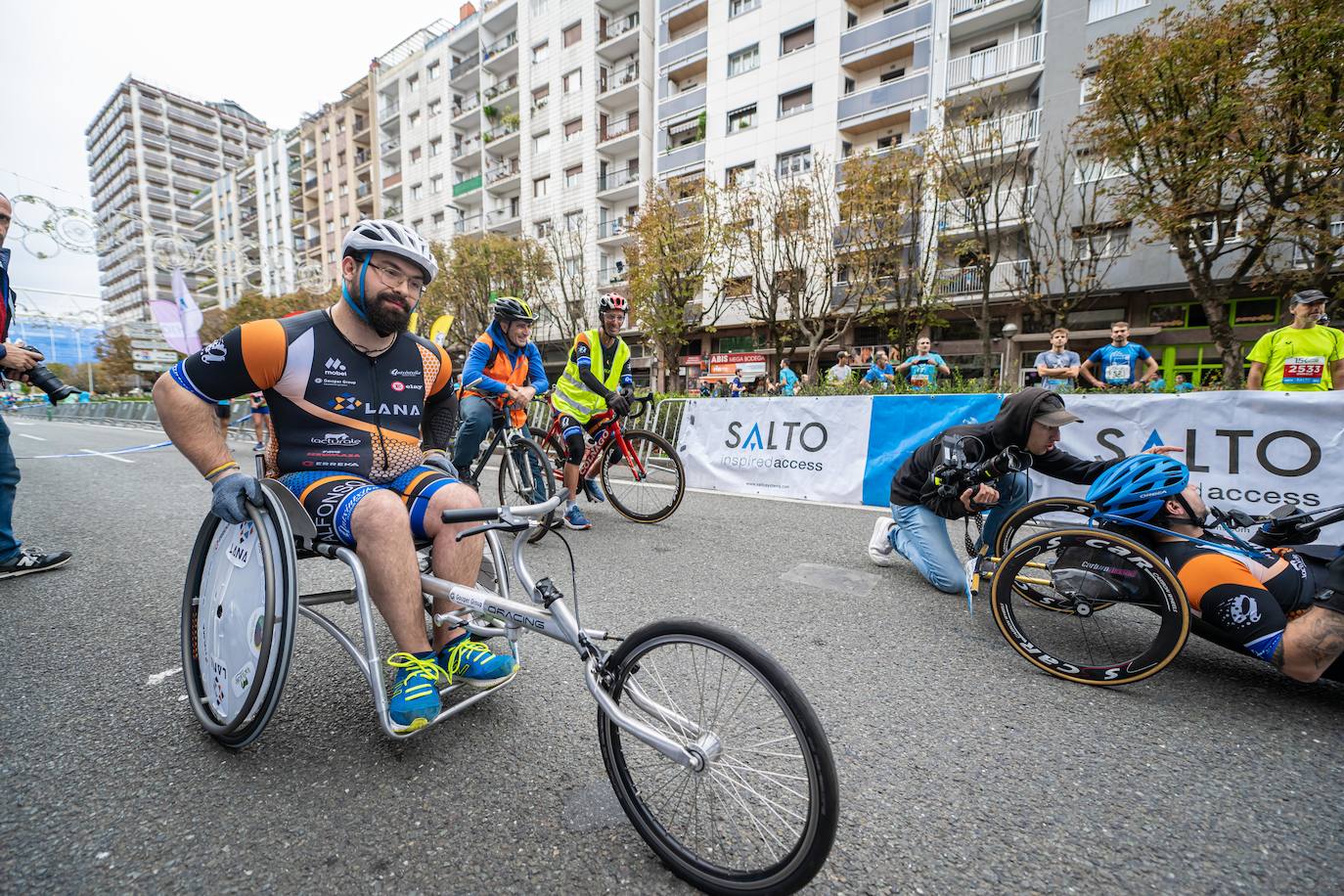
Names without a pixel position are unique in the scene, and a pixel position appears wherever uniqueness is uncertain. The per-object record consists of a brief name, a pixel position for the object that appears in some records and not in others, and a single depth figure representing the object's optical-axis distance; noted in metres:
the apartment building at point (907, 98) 18.61
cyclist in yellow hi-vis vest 4.99
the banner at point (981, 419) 4.53
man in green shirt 5.08
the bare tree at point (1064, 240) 17.20
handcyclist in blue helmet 2.07
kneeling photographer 3.25
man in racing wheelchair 1.85
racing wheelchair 1.32
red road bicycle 5.21
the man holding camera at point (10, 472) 3.17
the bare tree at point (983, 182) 16.92
